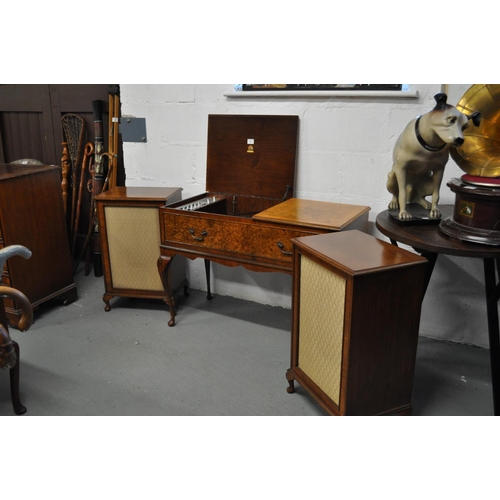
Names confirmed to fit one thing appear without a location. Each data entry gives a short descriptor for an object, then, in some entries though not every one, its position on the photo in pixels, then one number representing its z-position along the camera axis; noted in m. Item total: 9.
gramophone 1.82
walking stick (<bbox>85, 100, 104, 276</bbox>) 3.55
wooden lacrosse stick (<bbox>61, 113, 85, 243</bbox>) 3.76
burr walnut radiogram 2.36
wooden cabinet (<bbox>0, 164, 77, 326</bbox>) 2.70
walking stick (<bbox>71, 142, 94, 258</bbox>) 3.71
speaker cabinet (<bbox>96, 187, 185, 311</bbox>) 2.86
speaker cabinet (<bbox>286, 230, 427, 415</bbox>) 1.72
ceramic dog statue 1.85
